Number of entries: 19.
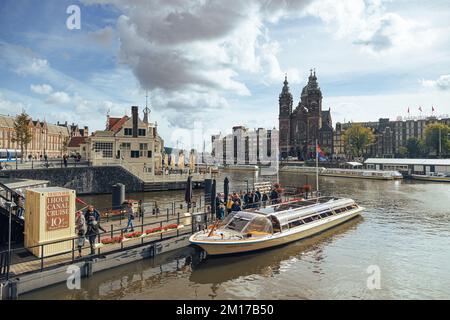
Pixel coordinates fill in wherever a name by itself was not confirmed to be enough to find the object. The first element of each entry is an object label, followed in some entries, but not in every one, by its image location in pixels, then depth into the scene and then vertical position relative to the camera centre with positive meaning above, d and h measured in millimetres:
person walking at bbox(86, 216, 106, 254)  16453 -3784
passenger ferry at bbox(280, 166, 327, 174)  105600 -3067
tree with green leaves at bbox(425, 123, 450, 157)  111731 +8641
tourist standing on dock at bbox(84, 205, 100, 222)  17294 -3079
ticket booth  15414 -2972
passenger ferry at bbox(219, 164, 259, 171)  127650 -2869
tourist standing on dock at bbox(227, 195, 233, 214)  25491 -3648
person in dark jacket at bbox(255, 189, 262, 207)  29100 -3347
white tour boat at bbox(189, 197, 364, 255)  19078 -4742
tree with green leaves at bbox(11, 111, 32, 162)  66875 +6741
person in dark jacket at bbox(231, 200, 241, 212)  23328 -3509
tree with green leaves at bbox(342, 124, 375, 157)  125688 +9361
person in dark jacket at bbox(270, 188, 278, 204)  31734 -3418
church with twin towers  159750 +20004
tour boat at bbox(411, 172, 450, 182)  76312 -4108
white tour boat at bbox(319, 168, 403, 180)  82900 -3753
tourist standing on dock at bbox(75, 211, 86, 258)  17094 -3594
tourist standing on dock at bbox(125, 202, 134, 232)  19969 -3572
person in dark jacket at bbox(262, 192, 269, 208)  29403 -3563
